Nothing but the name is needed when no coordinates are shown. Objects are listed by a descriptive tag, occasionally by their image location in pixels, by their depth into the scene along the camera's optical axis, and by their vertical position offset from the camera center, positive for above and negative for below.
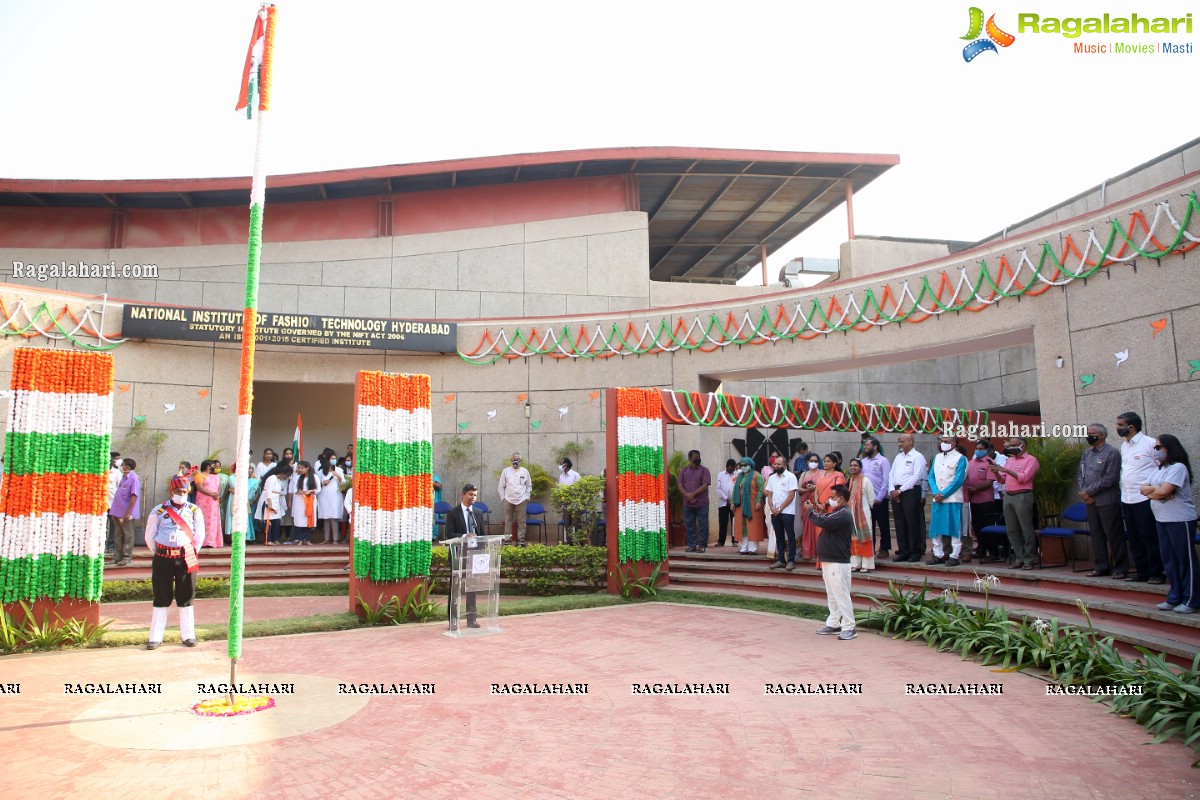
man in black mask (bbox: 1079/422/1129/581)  7.67 -0.10
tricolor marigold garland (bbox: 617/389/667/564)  10.59 +0.20
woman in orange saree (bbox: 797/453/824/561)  10.25 -0.08
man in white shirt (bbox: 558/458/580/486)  14.16 +0.36
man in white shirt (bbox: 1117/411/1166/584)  7.23 -0.14
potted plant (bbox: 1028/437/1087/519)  9.16 +0.19
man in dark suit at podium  8.92 -0.24
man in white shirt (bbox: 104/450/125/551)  11.44 +0.38
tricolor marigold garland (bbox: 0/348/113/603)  7.38 +0.21
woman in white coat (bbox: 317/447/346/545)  13.73 +0.11
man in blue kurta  9.61 -0.09
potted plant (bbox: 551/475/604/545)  11.91 -0.05
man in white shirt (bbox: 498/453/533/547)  13.93 +0.08
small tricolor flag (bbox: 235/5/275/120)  5.85 +3.19
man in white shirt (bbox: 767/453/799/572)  10.51 -0.21
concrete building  12.53 +3.38
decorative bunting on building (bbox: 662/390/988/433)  11.09 +1.11
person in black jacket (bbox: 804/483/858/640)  7.74 -0.71
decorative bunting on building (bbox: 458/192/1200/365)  8.93 +2.83
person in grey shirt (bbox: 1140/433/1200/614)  6.44 -0.32
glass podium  8.24 -0.90
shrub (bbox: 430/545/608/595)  10.62 -0.95
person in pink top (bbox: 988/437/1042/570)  8.98 -0.19
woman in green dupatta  11.73 -0.14
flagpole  5.36 +1.15
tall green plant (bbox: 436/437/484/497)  15.09 +0.67
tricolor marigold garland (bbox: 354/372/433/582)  9.01 +0.21
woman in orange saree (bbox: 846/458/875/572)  9.48 -0.30
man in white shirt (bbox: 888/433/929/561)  9.98 -0.08
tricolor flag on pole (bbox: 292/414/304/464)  13.80 +0.88
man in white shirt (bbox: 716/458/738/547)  13.16 -0.05
